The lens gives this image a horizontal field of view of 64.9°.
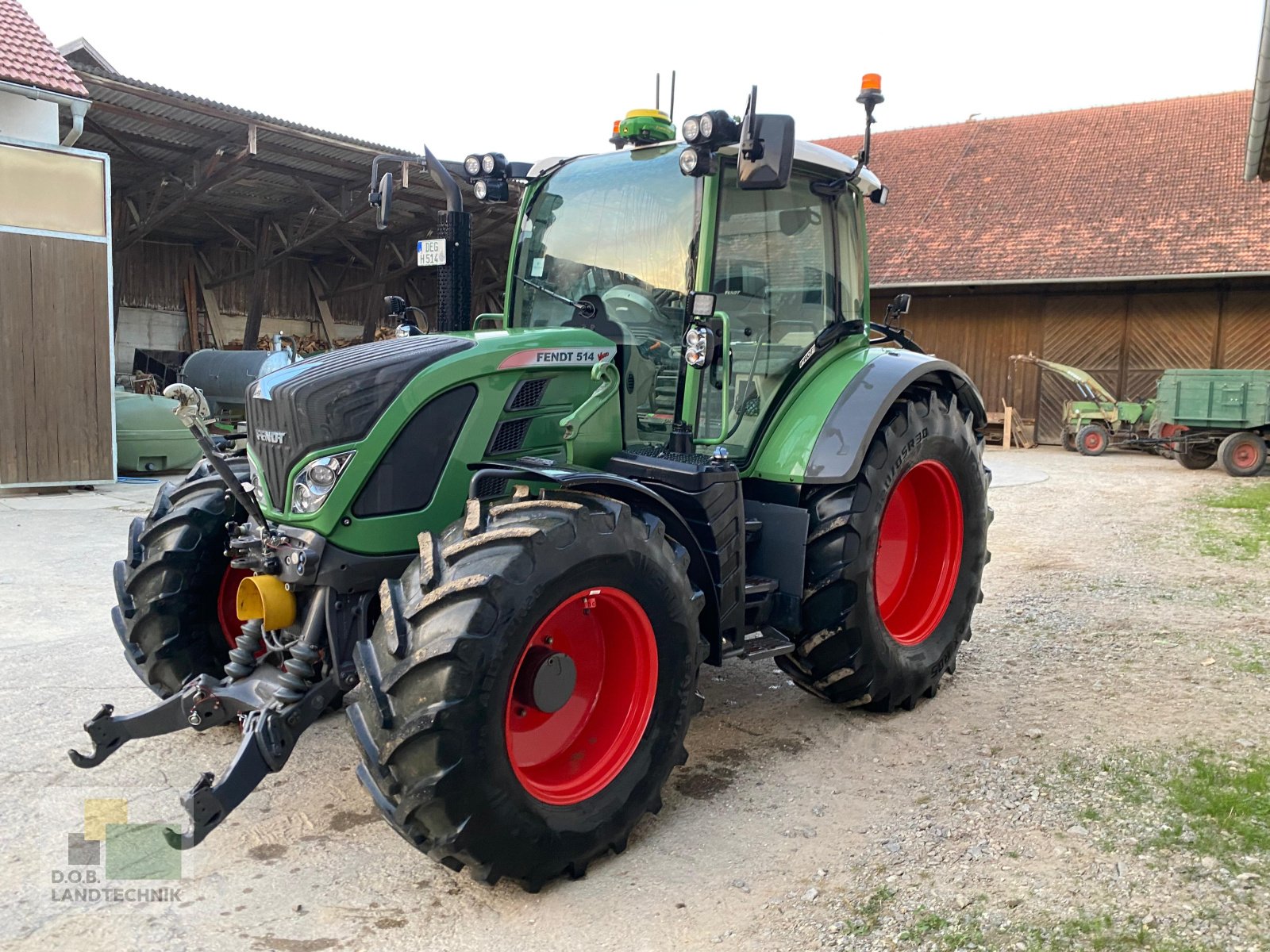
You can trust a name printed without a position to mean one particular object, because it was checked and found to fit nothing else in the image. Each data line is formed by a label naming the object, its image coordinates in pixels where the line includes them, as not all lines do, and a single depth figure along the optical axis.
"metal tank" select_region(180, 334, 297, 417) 14.51
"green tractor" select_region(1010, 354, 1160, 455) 15.73
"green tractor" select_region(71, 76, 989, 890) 2.66
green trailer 13.45
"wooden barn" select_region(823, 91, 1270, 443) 16.77
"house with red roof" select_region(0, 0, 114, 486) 9.63
